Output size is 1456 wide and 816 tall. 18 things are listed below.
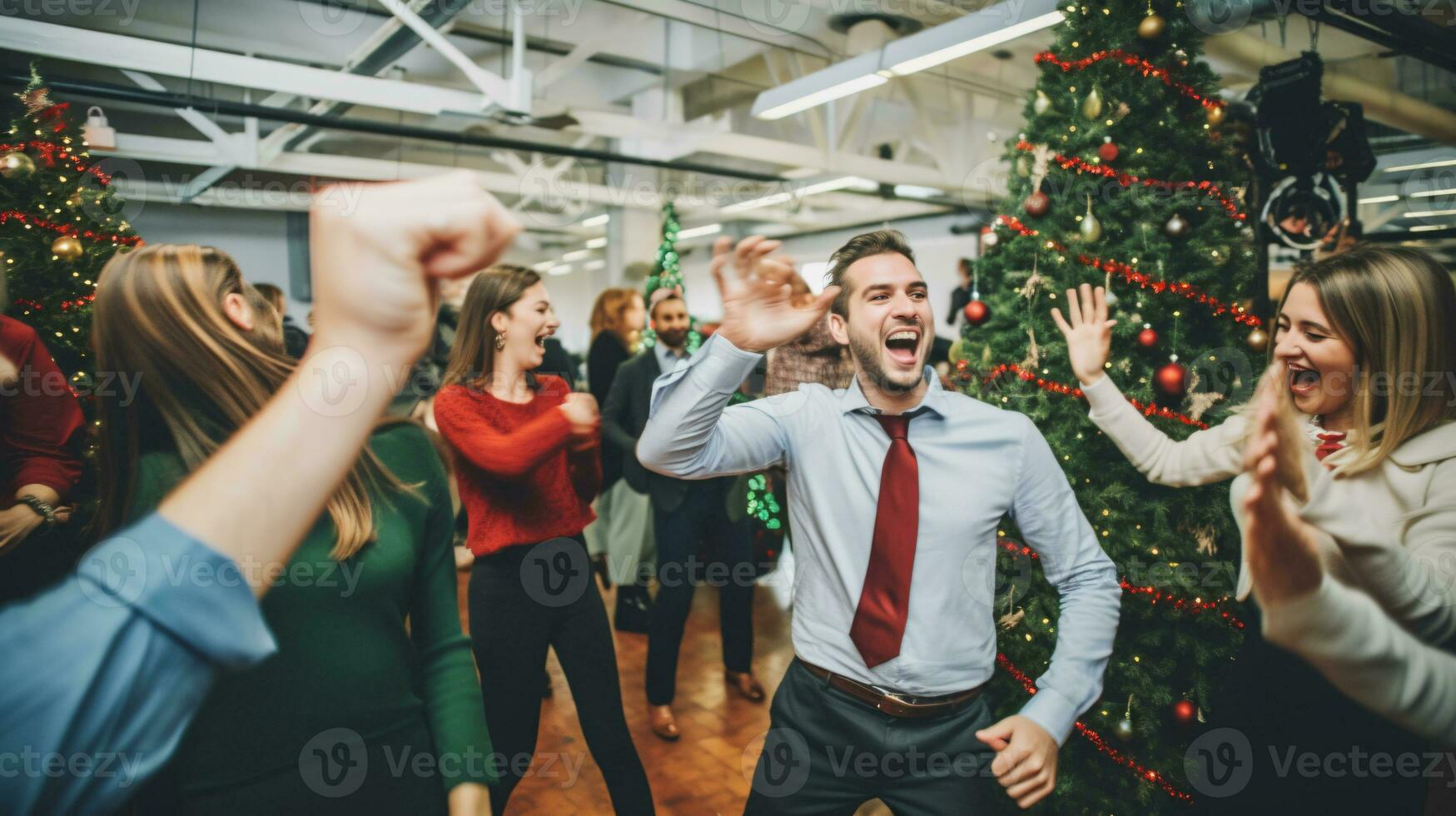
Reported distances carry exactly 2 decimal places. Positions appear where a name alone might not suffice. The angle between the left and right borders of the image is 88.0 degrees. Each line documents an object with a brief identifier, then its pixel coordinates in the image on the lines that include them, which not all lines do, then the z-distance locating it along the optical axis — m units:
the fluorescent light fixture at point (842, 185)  10.02
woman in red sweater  2.15
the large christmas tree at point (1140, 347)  2.35
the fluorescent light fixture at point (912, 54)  4.33
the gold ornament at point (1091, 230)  2.44
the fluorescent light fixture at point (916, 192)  9.88
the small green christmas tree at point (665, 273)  4.71
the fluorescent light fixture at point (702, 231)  15.78
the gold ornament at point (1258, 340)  2.50
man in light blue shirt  1.52
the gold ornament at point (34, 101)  3.39
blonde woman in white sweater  1.27
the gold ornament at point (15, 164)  3.15
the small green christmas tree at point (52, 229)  3.20
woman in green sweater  0.97
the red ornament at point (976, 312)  2.73
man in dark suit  3.20
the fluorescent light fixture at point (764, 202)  11.22
